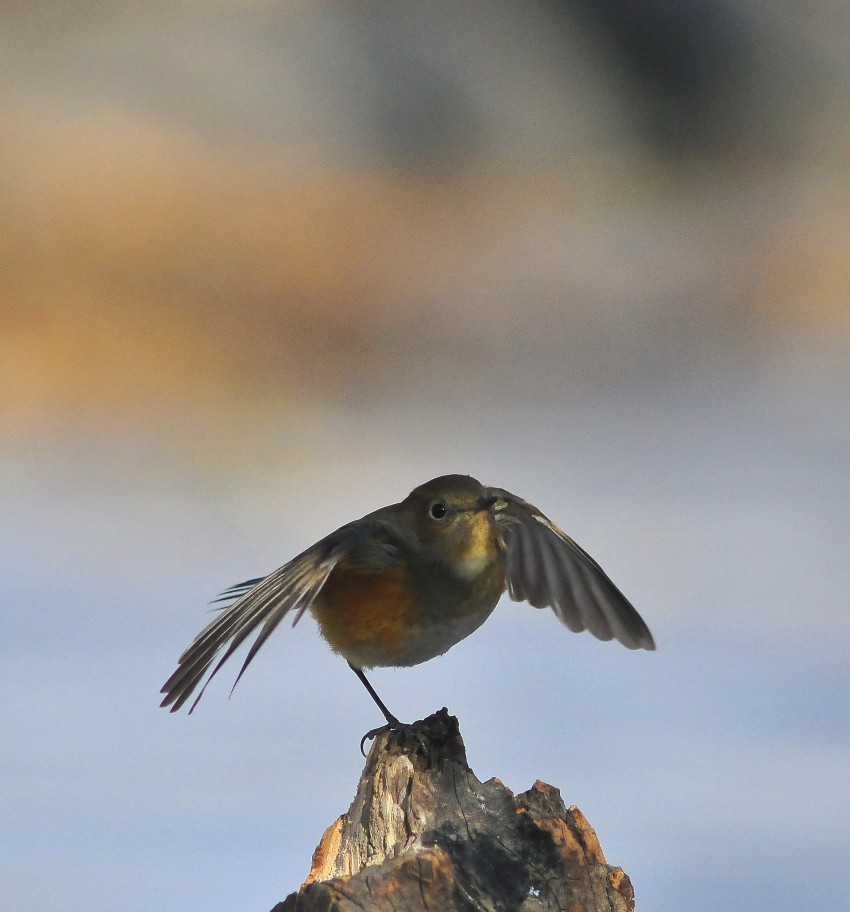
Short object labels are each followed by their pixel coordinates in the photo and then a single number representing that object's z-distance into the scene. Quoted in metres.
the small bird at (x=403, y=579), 5.30
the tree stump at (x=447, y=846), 4.09
